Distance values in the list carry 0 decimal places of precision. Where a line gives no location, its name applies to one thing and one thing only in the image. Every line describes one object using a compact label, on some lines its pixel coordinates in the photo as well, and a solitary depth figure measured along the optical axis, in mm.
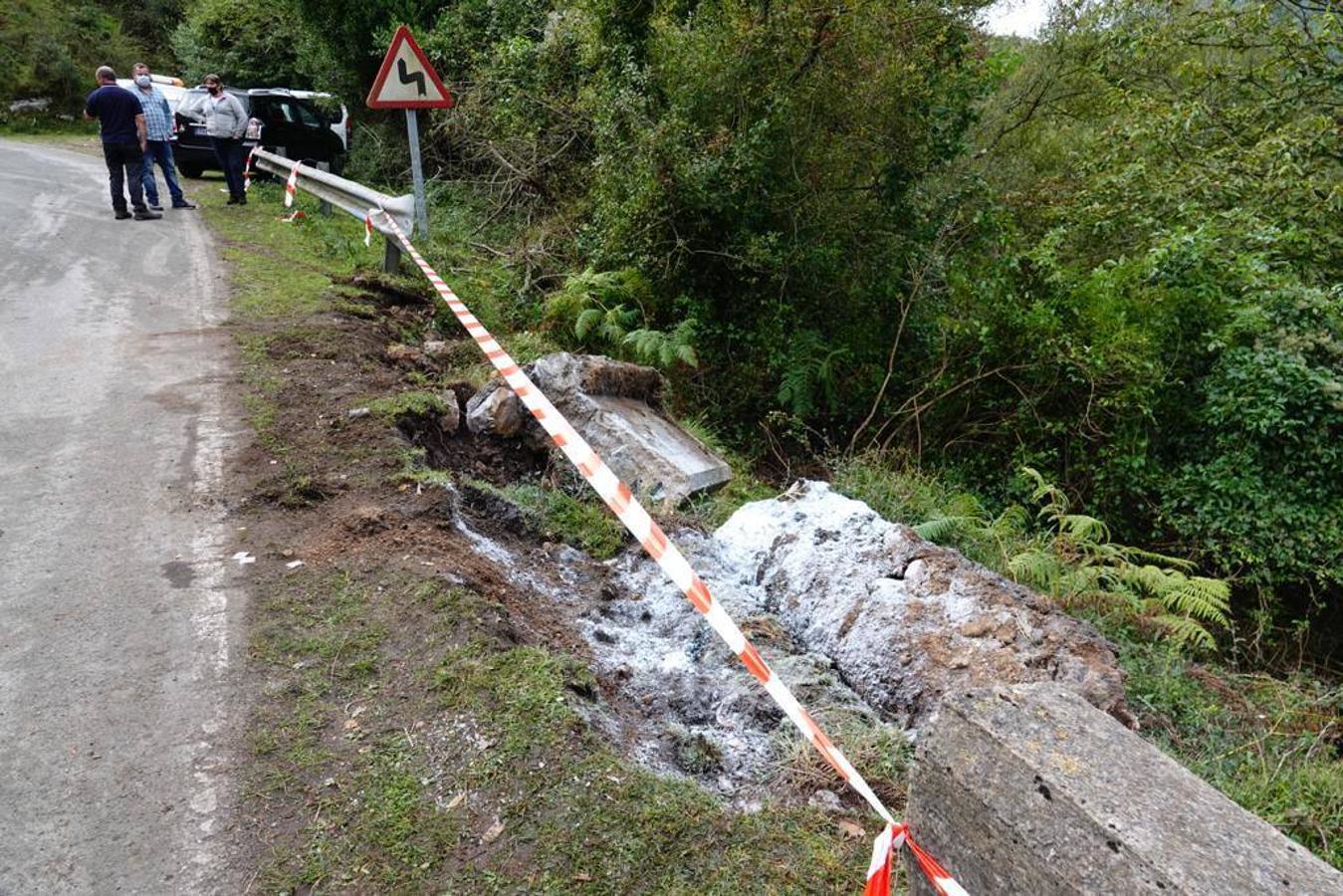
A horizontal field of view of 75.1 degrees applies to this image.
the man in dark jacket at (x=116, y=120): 10531
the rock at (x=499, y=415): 5816
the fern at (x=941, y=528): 5789
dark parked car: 15992
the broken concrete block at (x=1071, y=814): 2006
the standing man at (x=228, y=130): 12180
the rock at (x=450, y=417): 5713
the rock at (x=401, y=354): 6863
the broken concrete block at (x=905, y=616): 3645
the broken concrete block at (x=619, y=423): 5758
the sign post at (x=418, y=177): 9078
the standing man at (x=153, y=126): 11570
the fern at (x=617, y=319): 7914
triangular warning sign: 9055
